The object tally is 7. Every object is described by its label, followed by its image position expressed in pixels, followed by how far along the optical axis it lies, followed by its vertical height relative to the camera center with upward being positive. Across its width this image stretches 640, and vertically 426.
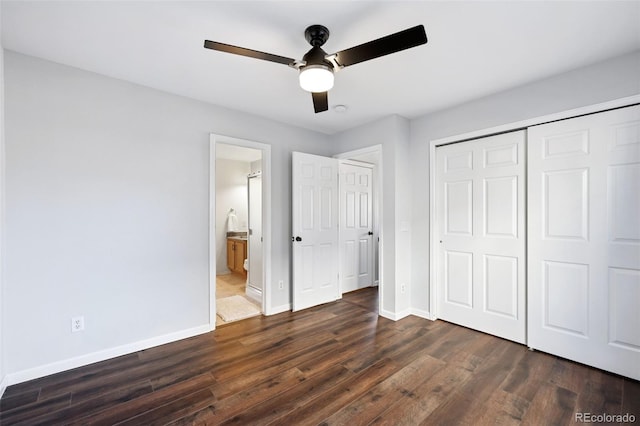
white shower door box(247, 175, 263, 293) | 4.11 -0.36
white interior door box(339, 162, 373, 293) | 4.47 -0.26
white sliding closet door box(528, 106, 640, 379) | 2.14 -0.25
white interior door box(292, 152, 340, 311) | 3.64 -0.25
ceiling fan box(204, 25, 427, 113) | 1.48 +0.95
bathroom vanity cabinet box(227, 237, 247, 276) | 5.45 -0.87
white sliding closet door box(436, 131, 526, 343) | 2.75 -0.25
